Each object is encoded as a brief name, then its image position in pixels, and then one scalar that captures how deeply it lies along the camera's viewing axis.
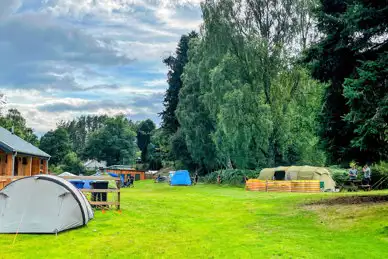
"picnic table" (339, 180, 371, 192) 28.20
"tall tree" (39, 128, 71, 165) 71.94
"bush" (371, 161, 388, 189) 29.58
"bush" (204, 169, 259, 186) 35.88
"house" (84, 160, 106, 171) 91.06
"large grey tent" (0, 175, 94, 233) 11.73
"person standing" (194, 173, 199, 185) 45.06
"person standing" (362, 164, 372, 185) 27.40
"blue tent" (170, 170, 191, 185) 41.53
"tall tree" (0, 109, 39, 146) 61.05
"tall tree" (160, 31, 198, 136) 57.47
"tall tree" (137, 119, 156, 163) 88.53
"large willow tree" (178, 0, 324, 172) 33.78
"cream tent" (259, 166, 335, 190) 30.44
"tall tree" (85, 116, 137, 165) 84.25
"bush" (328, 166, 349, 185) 32.16
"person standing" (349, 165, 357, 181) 28.59
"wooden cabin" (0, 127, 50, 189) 24.00
